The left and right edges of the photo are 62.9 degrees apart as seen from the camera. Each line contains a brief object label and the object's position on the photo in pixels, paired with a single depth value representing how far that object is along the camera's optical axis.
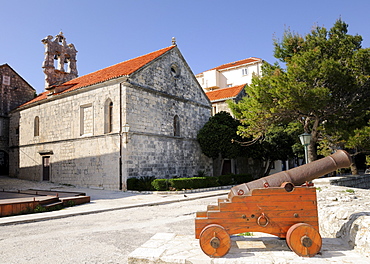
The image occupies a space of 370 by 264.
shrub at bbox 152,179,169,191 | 16.55
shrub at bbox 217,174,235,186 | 19.86
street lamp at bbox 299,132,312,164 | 12.06
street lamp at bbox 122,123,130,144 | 16.91
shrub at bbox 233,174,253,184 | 21.73
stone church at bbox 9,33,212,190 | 17.80
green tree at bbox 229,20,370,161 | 14.65
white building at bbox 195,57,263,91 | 43.72
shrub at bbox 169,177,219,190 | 16.86
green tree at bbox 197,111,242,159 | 21.77
